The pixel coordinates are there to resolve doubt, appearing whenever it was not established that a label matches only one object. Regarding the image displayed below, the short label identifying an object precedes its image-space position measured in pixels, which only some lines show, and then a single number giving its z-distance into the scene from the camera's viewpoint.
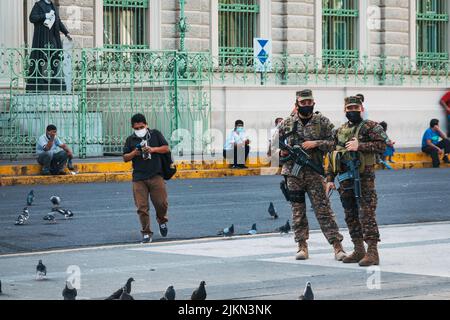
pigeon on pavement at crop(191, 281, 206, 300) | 10.05
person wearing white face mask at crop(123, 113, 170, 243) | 16.75
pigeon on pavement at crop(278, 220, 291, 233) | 16.78
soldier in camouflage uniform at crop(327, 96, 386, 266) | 13.59
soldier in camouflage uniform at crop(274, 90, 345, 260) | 14.15
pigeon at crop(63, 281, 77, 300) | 10.16
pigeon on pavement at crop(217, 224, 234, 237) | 16.55
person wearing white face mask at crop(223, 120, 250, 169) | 30.83
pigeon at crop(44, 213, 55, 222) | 18.62
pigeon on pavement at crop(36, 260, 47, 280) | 12.20
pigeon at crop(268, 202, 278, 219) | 19.00
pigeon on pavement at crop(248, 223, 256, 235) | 17.08
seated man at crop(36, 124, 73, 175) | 27.41
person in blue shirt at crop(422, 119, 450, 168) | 33.00
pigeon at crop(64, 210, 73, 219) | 18.92
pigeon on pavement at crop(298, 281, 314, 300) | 9.76
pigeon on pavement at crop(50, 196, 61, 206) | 18.66
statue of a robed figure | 30.36
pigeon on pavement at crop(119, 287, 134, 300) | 9.67
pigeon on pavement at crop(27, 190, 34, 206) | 20.91
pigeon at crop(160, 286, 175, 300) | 9.77
